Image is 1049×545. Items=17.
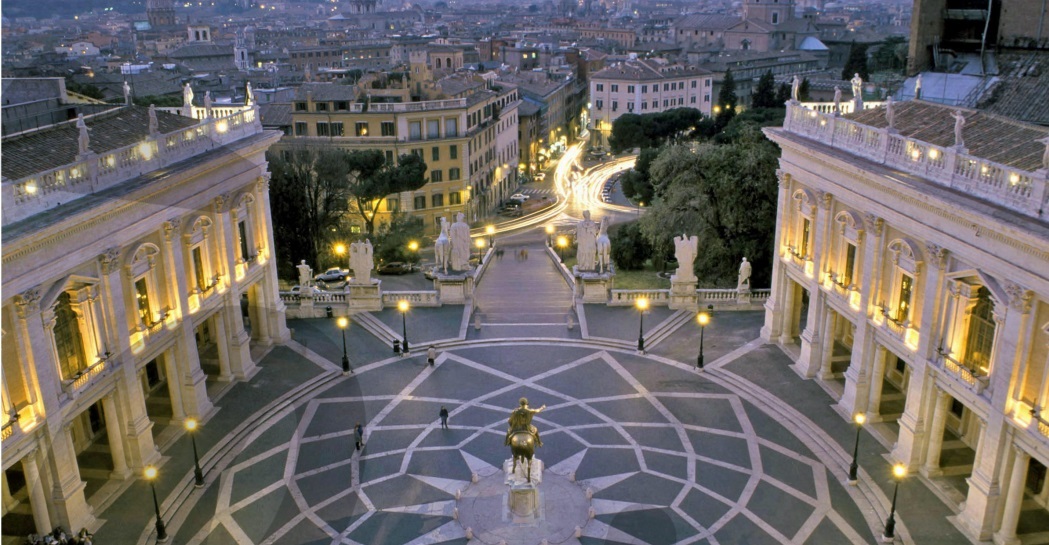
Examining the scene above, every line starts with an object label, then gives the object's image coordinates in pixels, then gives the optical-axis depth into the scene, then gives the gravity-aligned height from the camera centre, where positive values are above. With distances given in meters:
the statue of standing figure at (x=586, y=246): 44.84 -11.61
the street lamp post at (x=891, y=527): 24.45 -14.59
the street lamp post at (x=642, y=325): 38.41 -14.02
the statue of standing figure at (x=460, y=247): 45.12 -11.61
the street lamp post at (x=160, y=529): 24.36 -14.51
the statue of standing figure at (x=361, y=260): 42.38 -11.46
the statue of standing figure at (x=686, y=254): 42.09 -11.42
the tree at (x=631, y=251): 60.03 -15.89
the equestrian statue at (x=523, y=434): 24.66 -11.86
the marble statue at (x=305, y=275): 42.80 -12.32
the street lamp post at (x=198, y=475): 27.38 -14.41
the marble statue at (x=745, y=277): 42.38 -12.73
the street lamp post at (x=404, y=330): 38.19 -13.77
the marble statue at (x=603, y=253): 44.50 -11.85
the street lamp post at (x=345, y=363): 36.64 -14.36
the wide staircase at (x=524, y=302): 42.07 -14.83
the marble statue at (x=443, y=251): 44.66 -11.67
